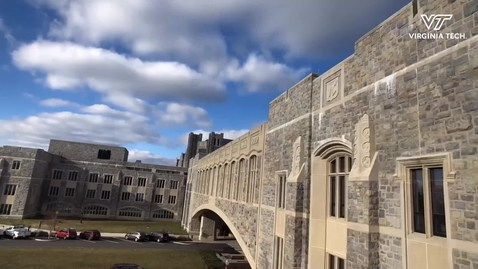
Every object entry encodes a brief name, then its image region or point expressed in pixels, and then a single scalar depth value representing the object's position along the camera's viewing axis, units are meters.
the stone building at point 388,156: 5.32
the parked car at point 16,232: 33.31
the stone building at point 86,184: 48.44
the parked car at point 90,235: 35.66
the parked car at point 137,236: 36.82
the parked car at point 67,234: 35.23
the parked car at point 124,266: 19.64
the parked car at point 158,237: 37.56
